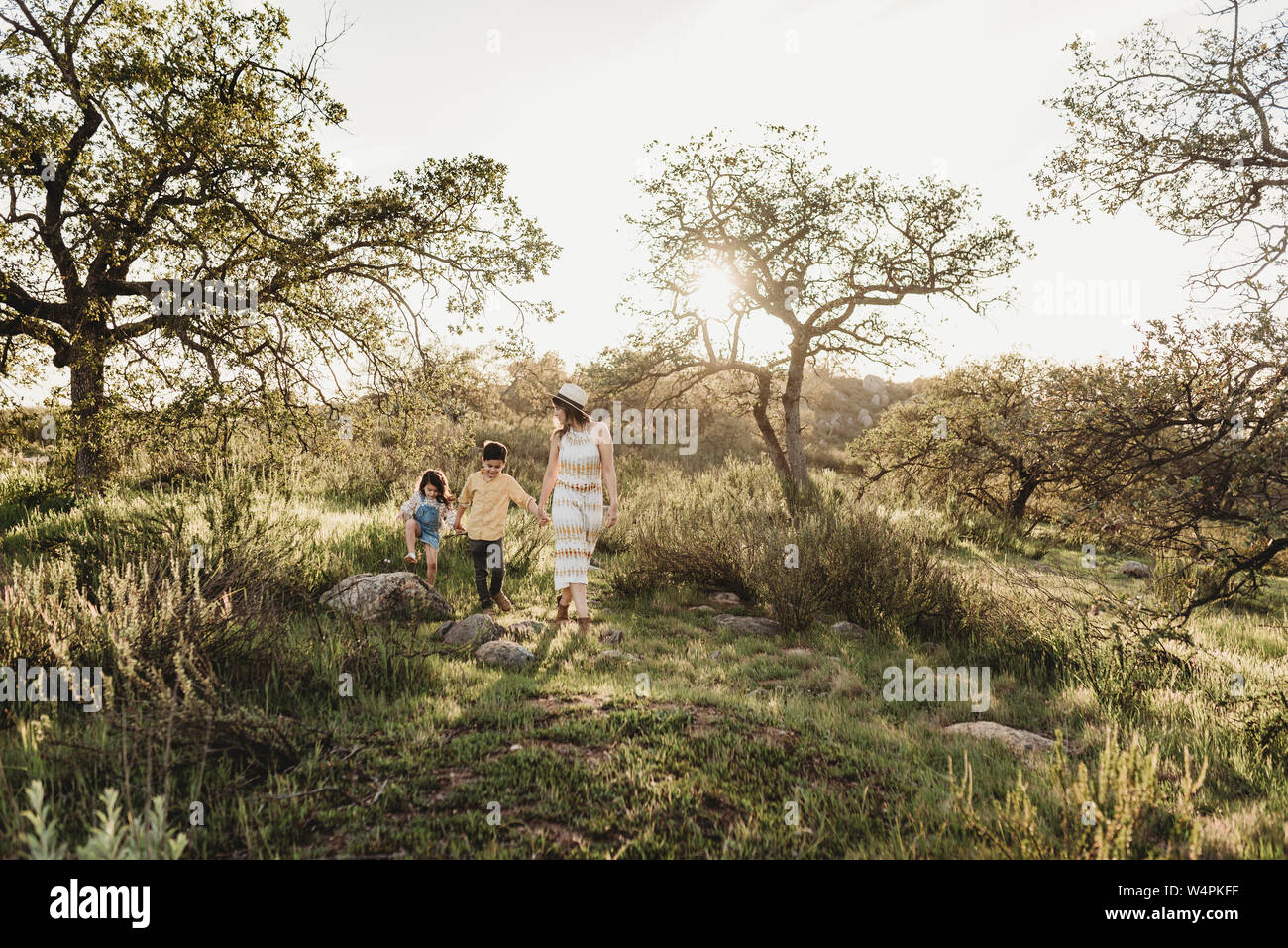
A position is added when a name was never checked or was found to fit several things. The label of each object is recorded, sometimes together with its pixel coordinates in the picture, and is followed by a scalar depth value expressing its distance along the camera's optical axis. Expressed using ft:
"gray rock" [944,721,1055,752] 12.49
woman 20.94
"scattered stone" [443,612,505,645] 18.24
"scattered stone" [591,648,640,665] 17.30
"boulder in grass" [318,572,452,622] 20.03
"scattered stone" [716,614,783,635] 22.65
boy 24.09
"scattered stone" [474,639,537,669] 16.60
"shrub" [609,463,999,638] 23.52
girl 25.39
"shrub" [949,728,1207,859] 7.21
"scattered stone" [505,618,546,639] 19.74
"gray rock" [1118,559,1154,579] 41.50
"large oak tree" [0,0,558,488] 28.43
